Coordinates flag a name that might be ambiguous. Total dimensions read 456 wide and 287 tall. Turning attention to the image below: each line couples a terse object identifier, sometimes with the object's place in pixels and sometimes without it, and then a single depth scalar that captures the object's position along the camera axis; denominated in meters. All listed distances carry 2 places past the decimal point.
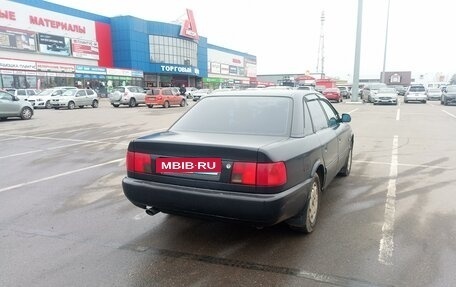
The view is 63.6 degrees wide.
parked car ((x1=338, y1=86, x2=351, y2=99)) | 45.27
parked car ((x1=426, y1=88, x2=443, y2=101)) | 38.69
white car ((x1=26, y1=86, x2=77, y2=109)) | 27.14
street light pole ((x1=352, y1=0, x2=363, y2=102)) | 29.20
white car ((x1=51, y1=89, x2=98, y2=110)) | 26.70
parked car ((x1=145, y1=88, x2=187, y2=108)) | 26.91
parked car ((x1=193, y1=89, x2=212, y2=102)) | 40.97
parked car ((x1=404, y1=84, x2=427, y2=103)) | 32.19
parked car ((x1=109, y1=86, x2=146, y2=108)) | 28.20
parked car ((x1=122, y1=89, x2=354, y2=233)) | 3.26
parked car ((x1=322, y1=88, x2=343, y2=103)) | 33.44
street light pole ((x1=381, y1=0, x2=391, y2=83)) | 42.44
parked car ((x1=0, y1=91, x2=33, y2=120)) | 16.69
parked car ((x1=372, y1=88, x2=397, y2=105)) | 28.64
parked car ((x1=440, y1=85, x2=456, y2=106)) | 28.64
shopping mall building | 38.81
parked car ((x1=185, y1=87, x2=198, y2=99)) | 48.83
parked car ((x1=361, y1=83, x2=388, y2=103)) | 31.80
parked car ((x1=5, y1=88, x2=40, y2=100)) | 28.19
